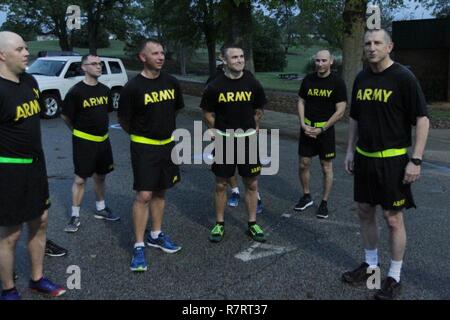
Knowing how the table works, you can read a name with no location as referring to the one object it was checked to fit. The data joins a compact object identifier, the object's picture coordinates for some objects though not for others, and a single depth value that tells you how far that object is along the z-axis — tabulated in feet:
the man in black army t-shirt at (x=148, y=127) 14.07
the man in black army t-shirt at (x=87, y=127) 17.38
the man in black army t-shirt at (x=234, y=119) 15.72
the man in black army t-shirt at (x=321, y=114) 18.65
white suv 46.37
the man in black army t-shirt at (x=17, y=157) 11.12
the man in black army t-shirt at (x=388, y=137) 11.86
